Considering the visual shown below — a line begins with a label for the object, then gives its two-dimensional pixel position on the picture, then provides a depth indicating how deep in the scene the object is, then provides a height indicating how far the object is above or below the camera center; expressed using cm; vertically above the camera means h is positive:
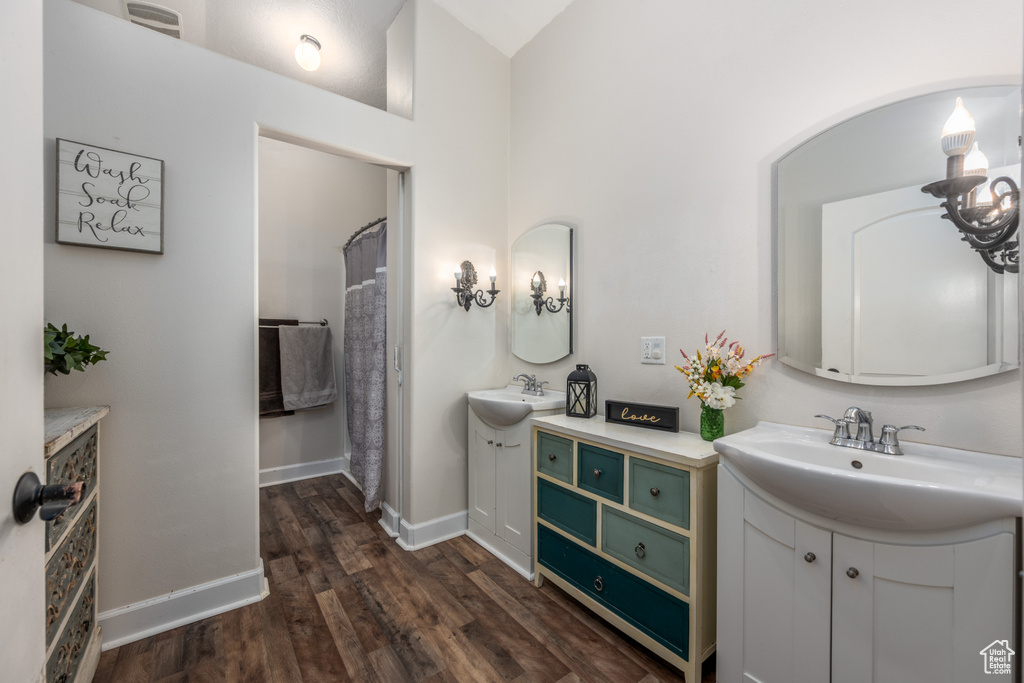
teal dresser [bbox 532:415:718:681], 137 -71
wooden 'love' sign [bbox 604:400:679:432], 170 -33
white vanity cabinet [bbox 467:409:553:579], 206 -82
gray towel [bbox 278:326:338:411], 328 -24
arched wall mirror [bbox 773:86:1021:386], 113 +24
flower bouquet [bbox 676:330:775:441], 151 -16
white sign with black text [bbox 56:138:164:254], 149 +52
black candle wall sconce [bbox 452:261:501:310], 245 +28
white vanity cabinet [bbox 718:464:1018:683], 91 -65
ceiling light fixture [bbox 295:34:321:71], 250 +174
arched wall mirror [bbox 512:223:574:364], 232 +25
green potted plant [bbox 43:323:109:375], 131 -4
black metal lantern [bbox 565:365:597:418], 199 -28
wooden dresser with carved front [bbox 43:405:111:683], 111 -64
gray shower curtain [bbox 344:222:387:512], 263 -10
